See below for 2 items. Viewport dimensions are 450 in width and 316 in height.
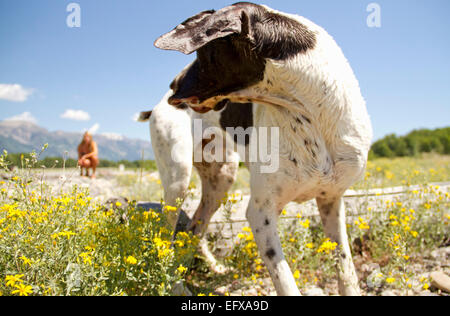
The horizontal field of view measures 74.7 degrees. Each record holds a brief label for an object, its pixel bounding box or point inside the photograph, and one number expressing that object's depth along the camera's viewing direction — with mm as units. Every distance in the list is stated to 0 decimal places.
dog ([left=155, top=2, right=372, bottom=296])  1869
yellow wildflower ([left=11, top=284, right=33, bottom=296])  1361
